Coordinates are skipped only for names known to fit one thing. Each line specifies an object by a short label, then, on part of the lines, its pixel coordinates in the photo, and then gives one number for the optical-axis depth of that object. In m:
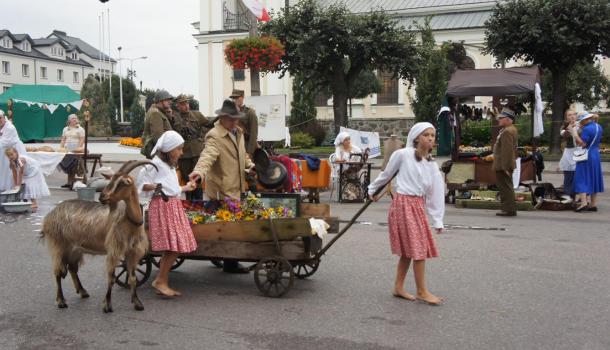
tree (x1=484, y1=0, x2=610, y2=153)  25.84
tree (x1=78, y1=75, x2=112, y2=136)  55.76
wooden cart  6.47
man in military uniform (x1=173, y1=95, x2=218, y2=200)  10.10
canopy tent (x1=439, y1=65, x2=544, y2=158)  15.64
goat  5.73
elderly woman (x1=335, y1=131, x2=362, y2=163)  14.96
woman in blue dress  12.99
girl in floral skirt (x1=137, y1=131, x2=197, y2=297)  6.25
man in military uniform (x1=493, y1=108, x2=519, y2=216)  12.23
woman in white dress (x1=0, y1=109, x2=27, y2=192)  12.48
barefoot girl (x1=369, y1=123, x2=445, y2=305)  6.22
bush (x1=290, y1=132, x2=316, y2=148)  36.88
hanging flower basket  16.36
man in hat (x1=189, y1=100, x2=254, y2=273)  7.29
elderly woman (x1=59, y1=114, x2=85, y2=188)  16.81
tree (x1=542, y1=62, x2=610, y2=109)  36.25
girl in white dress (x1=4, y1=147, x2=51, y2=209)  12.52
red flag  18.38
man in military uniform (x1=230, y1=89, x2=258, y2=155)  10.06
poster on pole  15.69
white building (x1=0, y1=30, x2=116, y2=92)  81.88
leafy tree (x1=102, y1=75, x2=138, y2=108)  71.12
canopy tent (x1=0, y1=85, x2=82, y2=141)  28.86
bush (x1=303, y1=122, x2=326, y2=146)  38.94
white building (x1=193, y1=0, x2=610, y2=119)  46.09
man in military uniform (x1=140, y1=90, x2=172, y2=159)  9.64
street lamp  65.19
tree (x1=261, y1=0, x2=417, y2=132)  31.28
